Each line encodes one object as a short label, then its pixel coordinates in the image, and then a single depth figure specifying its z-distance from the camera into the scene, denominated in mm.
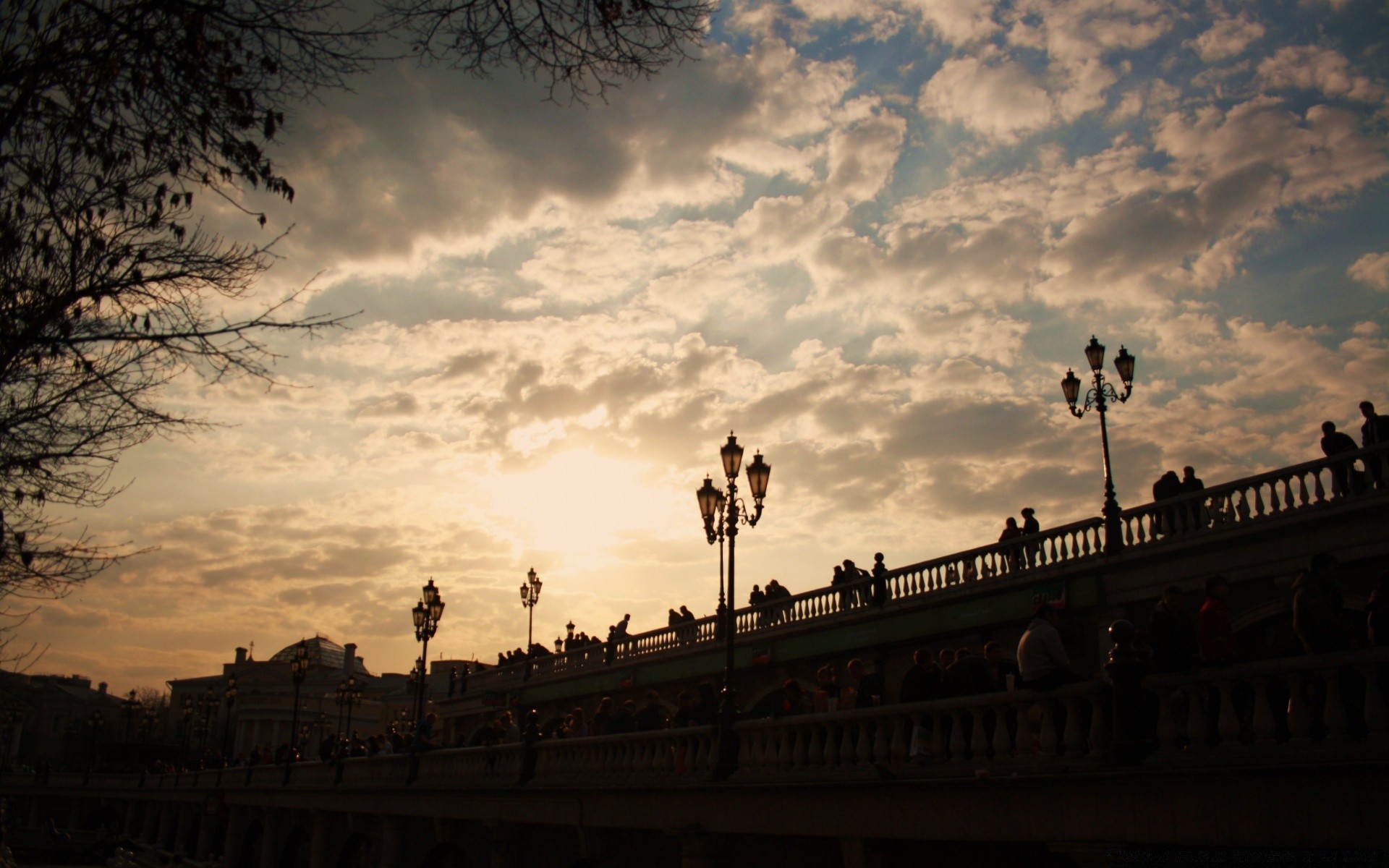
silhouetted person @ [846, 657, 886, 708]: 12914
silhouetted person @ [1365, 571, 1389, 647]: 8227
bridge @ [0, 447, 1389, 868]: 8289
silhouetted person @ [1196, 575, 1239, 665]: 9141
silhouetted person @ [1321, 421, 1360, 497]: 16484
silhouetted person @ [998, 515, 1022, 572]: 21438
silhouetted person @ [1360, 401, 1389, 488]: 16203
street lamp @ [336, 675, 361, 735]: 45925
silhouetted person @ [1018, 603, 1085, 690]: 10031
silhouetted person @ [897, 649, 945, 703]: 11672
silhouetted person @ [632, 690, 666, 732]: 17141
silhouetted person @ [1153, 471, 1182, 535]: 19062
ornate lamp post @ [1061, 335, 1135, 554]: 22500
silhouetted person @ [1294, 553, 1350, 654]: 8734
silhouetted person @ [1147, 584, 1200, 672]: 9367
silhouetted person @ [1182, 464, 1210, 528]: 18469
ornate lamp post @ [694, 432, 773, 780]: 14492
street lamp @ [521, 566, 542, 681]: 44906
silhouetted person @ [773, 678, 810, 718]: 14430
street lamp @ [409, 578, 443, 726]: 31625
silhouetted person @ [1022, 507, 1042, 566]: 21125
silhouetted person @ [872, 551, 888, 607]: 24078
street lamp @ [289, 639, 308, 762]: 42469
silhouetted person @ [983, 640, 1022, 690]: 11648
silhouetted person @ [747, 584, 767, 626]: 29547
